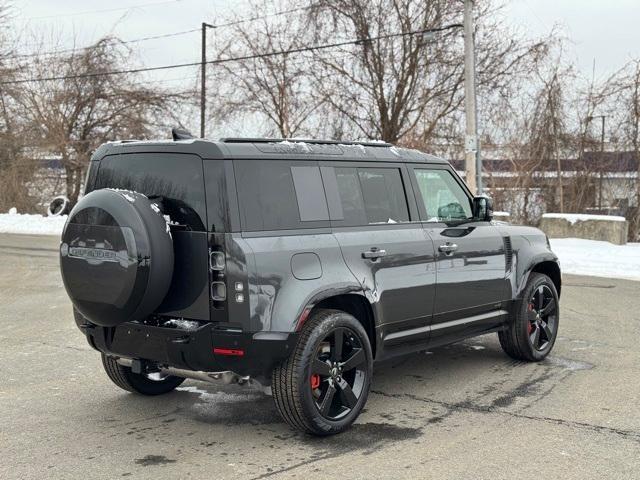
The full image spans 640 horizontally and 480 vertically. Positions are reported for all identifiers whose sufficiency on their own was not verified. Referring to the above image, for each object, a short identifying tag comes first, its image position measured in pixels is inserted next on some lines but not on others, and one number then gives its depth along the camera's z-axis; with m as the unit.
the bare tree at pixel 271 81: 24.88
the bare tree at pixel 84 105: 32.09
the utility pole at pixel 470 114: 17.89
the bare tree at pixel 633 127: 19.53
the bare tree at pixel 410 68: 23.47
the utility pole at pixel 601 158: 20.23
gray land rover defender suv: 4.53
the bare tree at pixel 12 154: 31.12
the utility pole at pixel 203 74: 27.50
